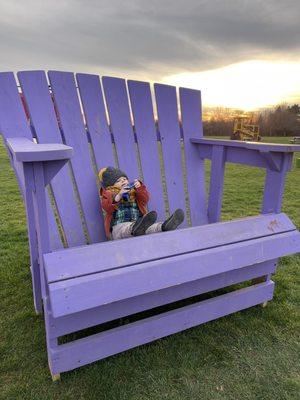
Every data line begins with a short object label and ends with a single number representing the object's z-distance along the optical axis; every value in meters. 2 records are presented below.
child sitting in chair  2.02
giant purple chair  1.36
